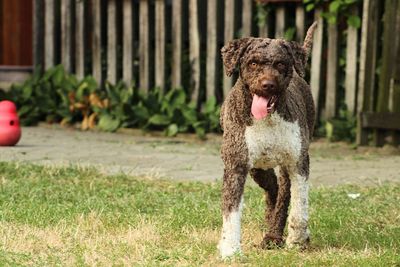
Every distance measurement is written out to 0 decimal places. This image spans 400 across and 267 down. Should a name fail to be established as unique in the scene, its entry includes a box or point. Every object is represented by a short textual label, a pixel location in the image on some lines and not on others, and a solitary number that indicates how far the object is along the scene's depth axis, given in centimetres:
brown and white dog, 969
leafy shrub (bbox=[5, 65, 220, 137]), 2106
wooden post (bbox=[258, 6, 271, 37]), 2045
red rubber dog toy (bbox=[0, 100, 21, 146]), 1848
